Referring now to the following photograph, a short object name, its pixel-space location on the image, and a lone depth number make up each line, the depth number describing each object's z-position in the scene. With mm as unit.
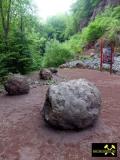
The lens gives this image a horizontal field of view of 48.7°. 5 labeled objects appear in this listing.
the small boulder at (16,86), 3317
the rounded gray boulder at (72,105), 2226
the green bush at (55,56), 6904
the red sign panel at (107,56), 5032
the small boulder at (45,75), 4124
